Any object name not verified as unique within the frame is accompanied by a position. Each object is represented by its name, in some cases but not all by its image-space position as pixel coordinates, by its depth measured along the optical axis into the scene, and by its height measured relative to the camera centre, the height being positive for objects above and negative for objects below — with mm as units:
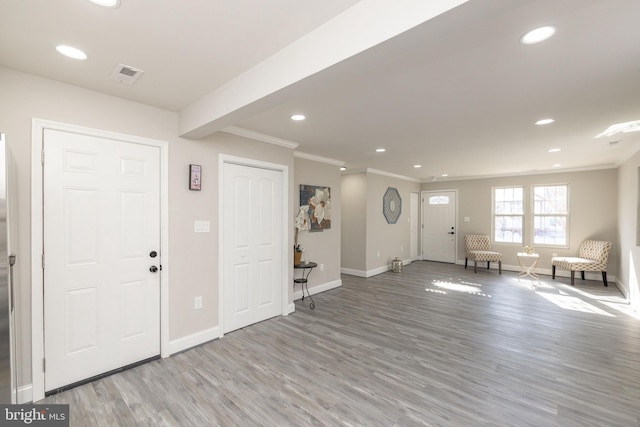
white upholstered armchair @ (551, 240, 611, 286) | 5480 -980
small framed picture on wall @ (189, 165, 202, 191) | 2917 +349
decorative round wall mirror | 6868 +161
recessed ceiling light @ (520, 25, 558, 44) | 1536 +1005
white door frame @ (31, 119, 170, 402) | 2104 -364
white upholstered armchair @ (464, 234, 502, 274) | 6805 -993
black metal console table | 4141 -832
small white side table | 6133 -1243
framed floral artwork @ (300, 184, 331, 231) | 4695 +115
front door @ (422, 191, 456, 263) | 8008 -418
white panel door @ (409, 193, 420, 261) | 8219 -482
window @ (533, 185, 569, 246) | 6461 -49
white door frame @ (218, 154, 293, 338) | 3207 -166
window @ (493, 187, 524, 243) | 7016 -54
